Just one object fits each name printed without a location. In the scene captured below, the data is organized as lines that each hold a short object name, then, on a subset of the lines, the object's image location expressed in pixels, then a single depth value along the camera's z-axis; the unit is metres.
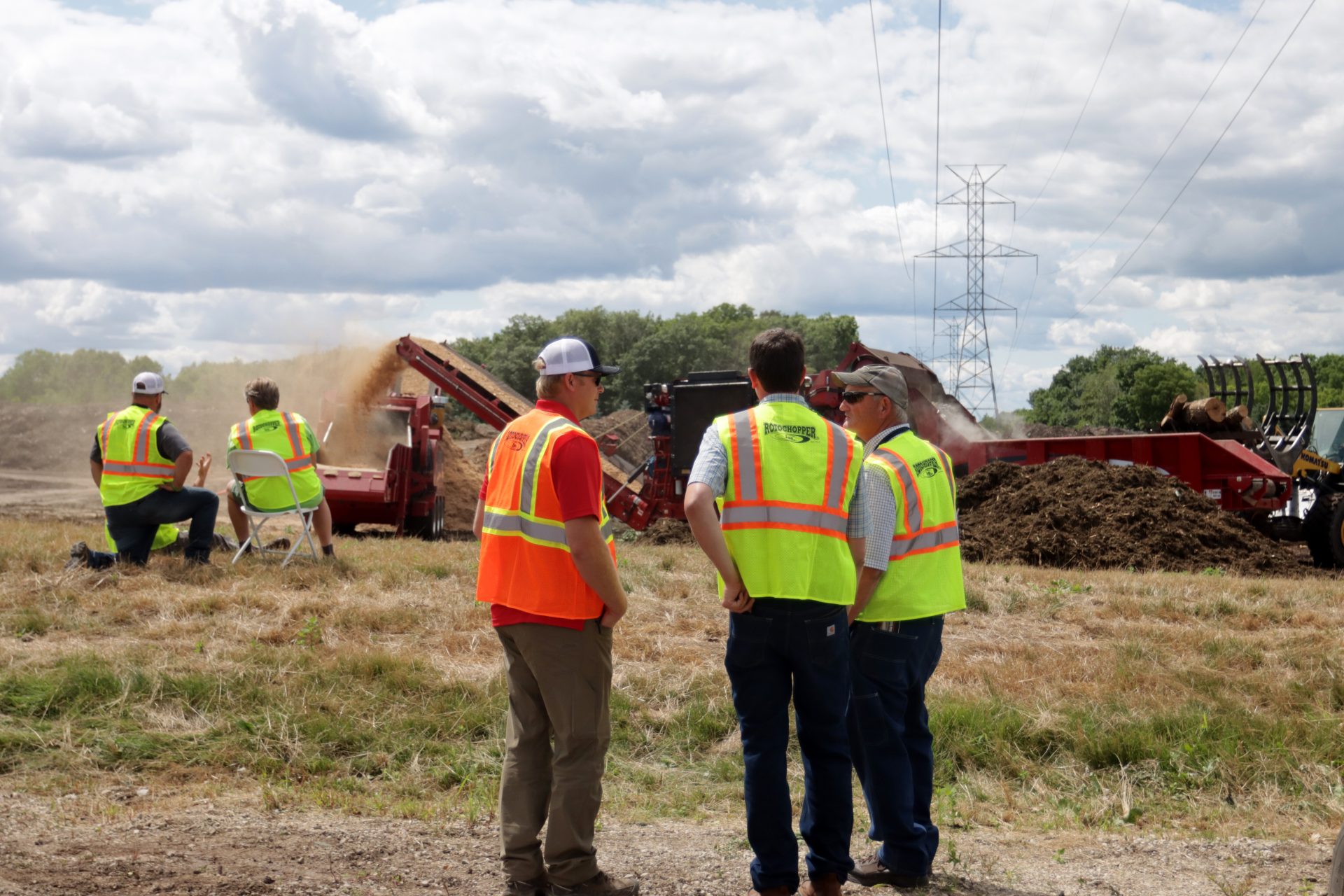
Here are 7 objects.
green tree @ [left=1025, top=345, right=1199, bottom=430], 78.28
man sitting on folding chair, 9.91
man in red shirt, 4.02
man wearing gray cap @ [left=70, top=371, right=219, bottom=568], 9.46
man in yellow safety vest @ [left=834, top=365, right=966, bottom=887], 4.24
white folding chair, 9.70
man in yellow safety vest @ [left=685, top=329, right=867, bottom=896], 3.89
